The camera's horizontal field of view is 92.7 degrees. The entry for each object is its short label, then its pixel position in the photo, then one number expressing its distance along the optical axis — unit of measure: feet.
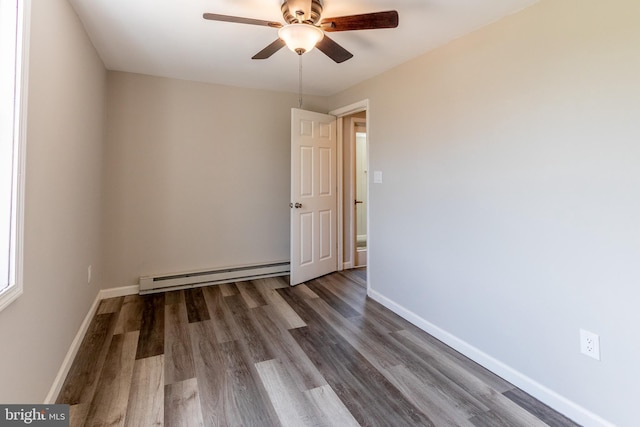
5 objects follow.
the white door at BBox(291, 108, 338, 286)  11.60
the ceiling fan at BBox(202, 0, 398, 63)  5.43
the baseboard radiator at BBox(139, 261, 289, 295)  10.70
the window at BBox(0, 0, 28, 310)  3.88
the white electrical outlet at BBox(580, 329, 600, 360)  5.07
